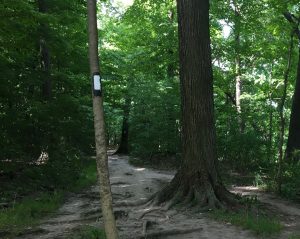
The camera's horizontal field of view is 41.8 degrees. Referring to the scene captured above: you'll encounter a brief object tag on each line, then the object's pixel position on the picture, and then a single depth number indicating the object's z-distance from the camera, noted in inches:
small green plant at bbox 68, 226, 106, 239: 235.5
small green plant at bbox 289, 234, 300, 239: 250.7
